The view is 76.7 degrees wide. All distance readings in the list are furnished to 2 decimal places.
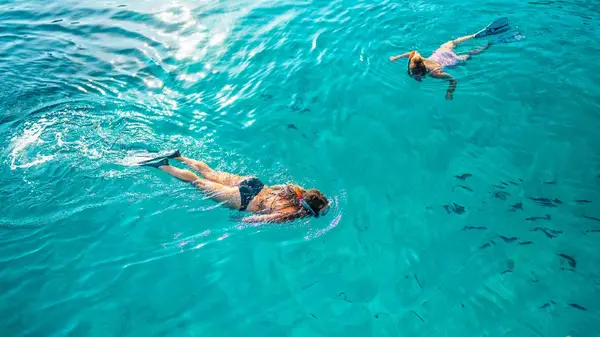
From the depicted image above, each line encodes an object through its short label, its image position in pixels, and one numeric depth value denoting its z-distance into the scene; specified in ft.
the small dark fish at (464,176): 20.68
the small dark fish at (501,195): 19.60
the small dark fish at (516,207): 19.02
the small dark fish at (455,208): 19.19
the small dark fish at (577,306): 15.75
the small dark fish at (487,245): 17.90
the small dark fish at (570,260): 17.03
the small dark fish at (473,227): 18.51
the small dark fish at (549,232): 17.95
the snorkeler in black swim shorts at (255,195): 18.02
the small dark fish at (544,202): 19.13
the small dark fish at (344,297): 16.46
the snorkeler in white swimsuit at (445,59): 25.22
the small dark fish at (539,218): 18.58
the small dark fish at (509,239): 17.97
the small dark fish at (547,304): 15.92
